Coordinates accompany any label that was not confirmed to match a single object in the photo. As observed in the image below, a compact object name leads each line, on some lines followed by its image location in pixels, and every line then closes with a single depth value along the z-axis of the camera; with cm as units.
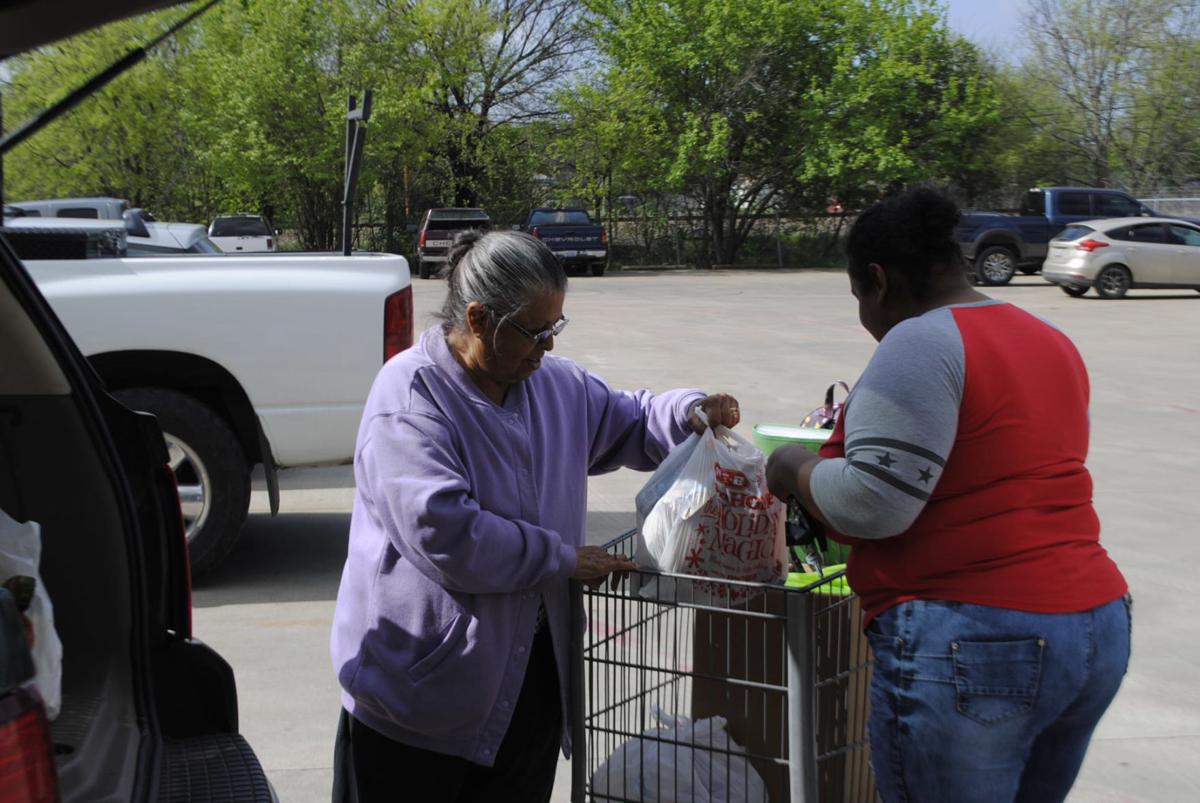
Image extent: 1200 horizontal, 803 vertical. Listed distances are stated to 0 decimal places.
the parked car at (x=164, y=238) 1383
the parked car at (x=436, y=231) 2911
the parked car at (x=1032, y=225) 2595
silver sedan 2220
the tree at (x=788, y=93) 3334
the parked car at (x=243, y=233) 2900
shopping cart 243
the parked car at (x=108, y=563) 257
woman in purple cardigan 234
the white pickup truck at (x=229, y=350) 554
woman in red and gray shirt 206
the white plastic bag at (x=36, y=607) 204
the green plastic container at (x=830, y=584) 254
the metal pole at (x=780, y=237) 3600
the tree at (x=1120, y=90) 3950
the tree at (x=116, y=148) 3138
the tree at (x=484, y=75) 3456
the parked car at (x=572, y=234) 3031
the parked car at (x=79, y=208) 2022
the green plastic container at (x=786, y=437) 280
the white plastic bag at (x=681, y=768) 251
